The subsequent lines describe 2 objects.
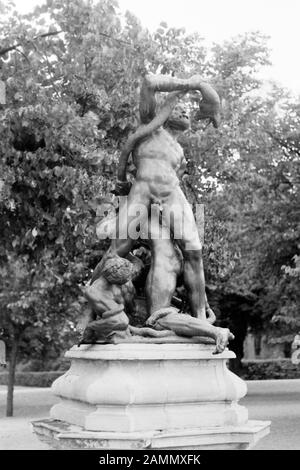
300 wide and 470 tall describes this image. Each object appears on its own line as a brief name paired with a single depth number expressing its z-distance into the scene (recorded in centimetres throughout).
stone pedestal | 562
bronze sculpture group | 627
